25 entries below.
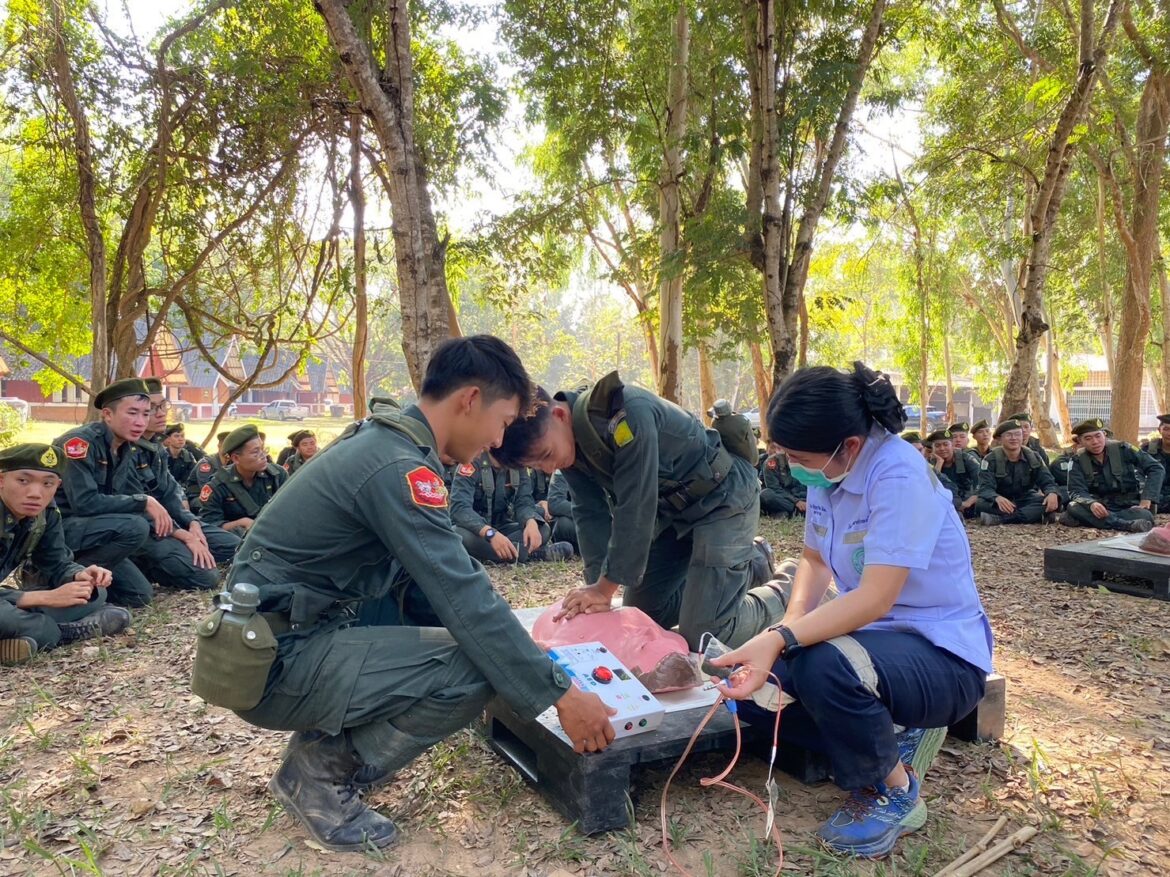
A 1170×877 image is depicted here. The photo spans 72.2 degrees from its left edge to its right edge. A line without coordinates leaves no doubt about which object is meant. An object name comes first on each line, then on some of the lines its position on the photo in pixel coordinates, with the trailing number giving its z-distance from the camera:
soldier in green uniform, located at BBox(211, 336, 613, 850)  2.09
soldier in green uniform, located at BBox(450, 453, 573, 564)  6.30
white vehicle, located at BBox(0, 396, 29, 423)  23.34
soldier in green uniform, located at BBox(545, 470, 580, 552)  6.95
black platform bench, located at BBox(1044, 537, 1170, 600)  4.87
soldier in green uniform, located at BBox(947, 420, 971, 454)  9.34
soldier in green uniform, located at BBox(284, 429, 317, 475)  7.38
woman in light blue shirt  2.09
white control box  2.29
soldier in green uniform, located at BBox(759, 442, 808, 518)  8.91
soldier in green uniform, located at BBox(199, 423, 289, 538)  6.36
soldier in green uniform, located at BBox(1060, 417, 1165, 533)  7.64
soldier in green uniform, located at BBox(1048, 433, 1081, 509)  8.29
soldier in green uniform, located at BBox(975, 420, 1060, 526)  8.28
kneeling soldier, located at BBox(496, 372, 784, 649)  3.13
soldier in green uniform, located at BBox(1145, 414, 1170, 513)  8.09
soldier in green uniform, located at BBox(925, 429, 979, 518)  8.80
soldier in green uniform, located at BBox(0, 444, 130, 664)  4.00
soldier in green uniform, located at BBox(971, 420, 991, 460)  9.60
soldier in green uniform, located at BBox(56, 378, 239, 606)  5.08
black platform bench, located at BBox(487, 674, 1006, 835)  2.24
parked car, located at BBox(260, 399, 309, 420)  45.88
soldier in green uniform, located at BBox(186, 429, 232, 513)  7.03
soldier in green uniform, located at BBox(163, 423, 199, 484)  7.89
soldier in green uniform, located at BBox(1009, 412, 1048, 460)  8.58
